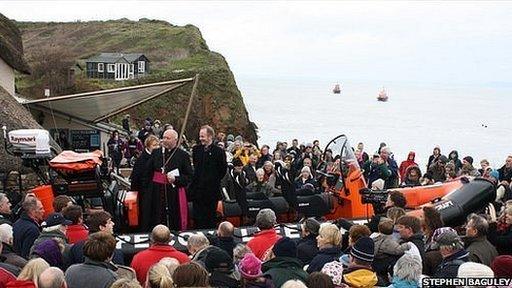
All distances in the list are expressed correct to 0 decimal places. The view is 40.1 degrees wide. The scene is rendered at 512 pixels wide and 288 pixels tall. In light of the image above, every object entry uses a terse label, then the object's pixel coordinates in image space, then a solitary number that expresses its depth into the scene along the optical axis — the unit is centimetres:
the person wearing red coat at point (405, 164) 1498
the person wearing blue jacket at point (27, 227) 697
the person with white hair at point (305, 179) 1188
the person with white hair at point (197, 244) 619
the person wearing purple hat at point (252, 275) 521
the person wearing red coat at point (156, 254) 612
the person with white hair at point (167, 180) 916
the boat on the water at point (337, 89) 19412
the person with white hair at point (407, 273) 528
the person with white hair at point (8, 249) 593
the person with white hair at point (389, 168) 1319
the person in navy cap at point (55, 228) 637
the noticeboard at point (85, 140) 1817
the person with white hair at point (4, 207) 764
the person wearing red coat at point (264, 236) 689
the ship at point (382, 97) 15112
